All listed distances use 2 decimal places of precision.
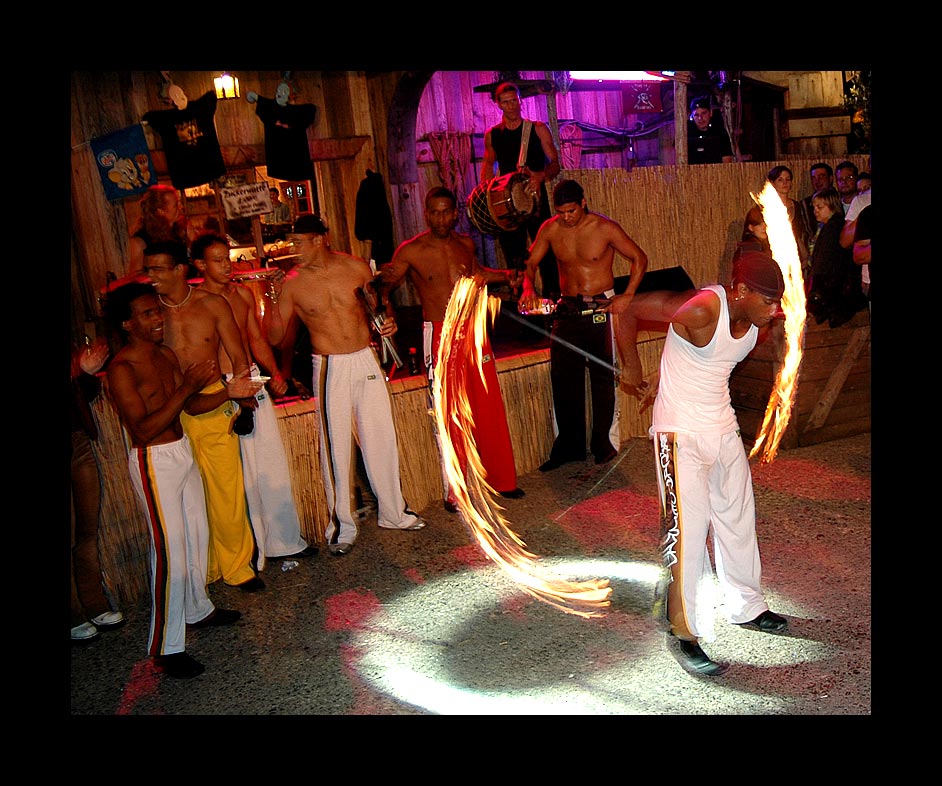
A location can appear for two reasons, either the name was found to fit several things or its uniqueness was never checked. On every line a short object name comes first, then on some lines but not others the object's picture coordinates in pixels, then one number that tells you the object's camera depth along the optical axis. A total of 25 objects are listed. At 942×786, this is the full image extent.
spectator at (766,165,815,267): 8.64
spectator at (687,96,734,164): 13.50
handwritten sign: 8.31
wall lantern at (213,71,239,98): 9.72
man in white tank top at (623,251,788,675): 4.21
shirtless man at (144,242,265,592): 5.34
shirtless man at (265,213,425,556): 6.24
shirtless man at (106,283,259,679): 4.54
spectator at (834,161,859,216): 8.80
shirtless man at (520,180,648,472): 7.25
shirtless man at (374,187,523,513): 6.68
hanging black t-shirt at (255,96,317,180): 9.66
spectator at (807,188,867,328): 7.68
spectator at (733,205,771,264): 8.52
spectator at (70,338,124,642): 5.07
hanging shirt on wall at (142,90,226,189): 9.20
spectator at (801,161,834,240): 9.01
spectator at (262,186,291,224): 10.77
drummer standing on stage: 8.12
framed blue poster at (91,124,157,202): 9.05
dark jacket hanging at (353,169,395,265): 10.33
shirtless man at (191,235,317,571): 5.90
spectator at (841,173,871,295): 7.91
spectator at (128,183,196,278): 7.93
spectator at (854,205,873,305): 7.83
